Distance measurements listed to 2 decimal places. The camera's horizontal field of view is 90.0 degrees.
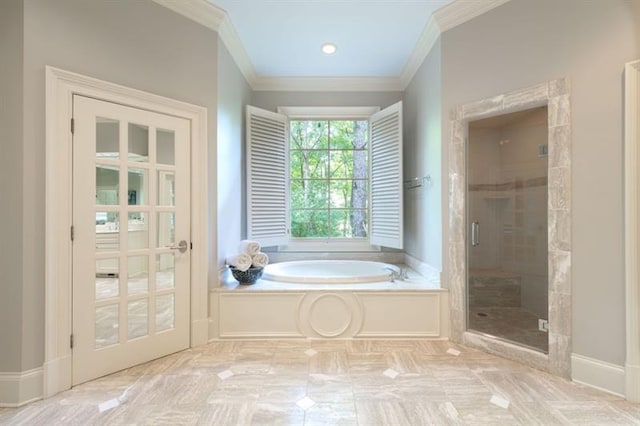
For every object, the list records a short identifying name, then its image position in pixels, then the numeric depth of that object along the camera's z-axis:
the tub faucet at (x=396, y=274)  2.99
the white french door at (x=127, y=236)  2.07
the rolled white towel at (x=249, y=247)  3.00
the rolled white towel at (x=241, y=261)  2.87
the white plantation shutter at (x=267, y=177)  3.50
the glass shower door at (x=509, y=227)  2.62
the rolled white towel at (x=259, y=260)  2.96
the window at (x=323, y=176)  3.60
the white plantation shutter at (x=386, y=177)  3.46
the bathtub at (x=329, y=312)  2.74
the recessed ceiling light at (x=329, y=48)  3.05
